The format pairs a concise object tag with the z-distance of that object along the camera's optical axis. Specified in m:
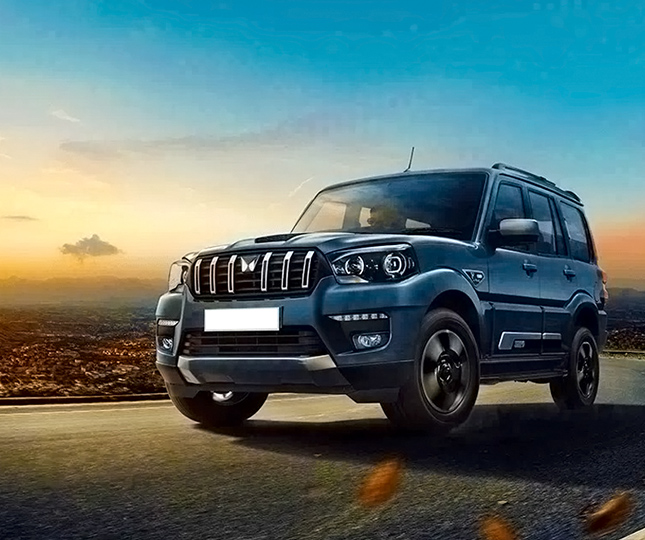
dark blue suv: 5.46
